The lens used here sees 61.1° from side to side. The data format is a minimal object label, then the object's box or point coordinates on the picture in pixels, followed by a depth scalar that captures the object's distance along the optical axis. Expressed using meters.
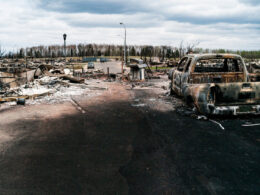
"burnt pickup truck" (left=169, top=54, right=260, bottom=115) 6.18
